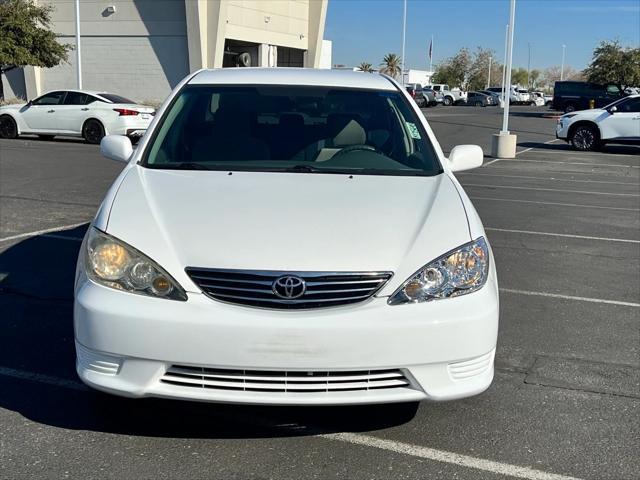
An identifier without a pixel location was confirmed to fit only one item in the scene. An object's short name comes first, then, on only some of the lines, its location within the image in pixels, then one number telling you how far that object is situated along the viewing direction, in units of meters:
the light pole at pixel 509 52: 18.05
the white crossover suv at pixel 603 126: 21.19
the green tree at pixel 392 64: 100.50
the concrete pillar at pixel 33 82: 38.62
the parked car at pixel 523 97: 73.44
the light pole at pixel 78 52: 28.00
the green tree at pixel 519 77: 138.55
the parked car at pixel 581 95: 45.25
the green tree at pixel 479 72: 98.06
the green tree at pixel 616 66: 42.97
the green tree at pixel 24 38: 28.23
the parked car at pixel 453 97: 68.06
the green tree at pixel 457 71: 96.31
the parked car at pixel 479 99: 65.38
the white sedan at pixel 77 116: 19.69
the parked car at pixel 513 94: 71.06
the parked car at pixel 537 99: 74.88
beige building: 37.34
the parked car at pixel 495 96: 66.38
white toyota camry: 3.11
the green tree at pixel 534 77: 148.80
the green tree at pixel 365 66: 94.25
